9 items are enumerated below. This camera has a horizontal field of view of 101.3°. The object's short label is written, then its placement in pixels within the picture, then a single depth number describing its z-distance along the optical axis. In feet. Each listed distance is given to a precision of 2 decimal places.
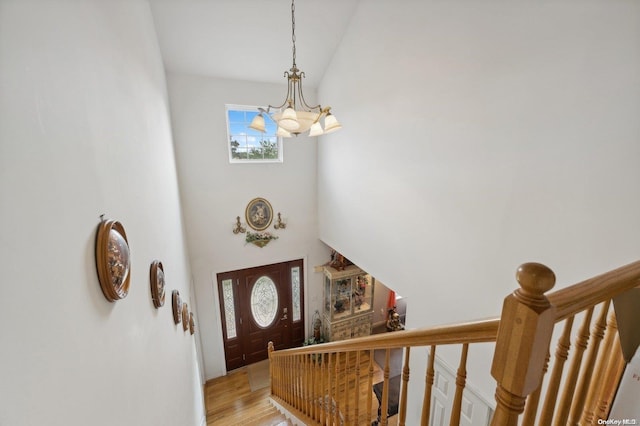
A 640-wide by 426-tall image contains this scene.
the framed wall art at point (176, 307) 7.45
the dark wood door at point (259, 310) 16.03
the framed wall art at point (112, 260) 3.10
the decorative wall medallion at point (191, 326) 10.69
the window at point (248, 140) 14.10
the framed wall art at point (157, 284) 5.36
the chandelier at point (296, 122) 6.13
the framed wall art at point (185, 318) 8.81
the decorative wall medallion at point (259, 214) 14.90
